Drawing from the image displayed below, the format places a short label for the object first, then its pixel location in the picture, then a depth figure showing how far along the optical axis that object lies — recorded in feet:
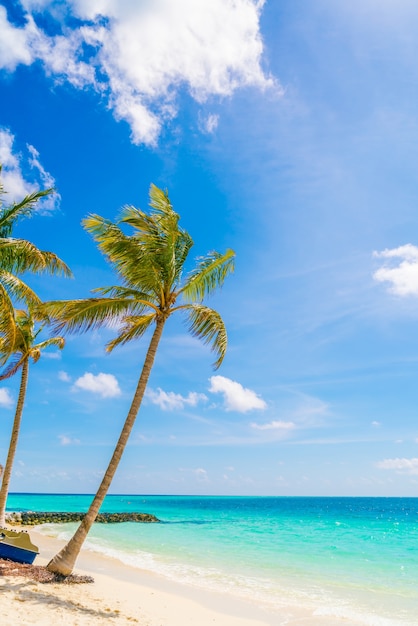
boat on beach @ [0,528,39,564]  35.94
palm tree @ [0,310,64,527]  47.57
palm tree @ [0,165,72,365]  37.14
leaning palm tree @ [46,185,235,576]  35.09
